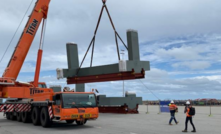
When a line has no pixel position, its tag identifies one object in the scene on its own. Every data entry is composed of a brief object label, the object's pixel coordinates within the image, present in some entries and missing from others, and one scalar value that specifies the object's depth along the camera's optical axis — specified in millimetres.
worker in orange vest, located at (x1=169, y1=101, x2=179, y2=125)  15531
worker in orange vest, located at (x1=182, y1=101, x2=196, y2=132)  12588
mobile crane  13594
